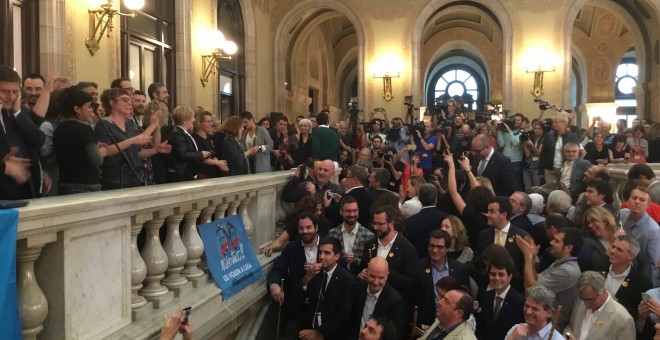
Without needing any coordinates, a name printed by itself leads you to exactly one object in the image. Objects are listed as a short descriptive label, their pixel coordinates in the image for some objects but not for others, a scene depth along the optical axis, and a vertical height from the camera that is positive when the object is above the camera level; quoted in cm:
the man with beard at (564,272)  443 -92
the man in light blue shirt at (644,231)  471 -67
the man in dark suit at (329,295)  480 -118
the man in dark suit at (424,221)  563 -69
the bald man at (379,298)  455 -115
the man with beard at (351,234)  534 -78
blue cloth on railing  223 -47
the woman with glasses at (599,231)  464 -66
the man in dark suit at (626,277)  420 -93
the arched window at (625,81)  2857 +315
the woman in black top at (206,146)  536 +3
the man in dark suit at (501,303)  434 -113
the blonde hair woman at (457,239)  519 -79
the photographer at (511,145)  951 +4
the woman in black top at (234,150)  595 -1
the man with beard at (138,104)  560 +42
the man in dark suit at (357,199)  616 -53
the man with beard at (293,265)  504 -98
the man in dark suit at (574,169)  725 -27
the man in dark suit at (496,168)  706 -24
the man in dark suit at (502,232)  494 -71
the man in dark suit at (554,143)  849 +6
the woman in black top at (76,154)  355 -3
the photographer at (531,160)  941 -20
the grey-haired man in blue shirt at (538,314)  376 -104
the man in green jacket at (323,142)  805 +8
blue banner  416 -79
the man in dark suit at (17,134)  344 +9
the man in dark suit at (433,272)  474 -99
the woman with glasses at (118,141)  398 +5
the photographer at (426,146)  1036 +3
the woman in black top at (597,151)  918 -6
